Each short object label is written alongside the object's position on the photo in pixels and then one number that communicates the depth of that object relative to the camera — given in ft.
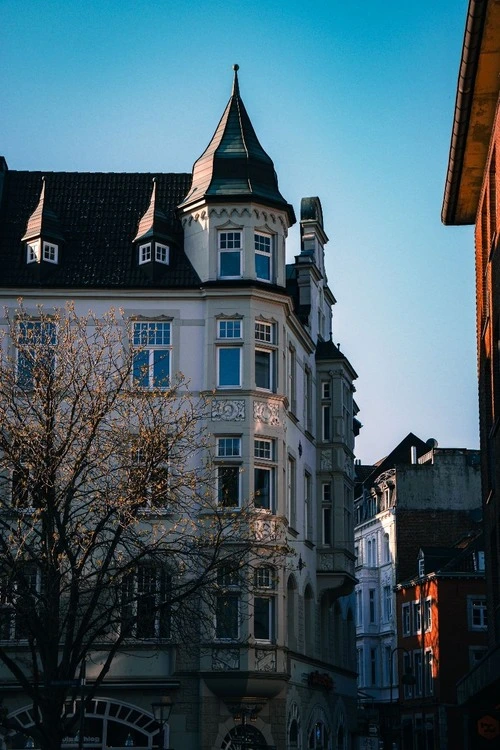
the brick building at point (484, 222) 89.92
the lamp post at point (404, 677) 219.16
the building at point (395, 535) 305.32
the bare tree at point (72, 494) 107.04
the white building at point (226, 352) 143.02
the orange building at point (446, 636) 255.29
